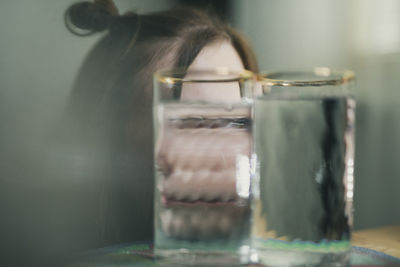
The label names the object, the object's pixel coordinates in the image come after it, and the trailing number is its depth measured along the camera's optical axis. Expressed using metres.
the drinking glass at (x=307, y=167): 0.69
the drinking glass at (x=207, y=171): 0.70
